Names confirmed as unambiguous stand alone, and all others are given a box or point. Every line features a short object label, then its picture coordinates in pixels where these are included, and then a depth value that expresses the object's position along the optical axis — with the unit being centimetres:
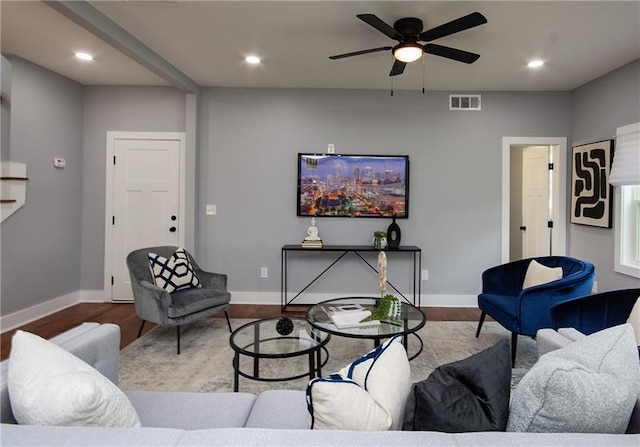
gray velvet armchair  295
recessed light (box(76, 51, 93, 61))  347
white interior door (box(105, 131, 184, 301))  447
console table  437
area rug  248
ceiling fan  244
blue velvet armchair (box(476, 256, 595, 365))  269
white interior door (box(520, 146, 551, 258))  468
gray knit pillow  91
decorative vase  425
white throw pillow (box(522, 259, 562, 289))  295
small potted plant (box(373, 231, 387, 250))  420
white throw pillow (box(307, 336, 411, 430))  93
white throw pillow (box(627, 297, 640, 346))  188
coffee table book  242
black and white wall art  374
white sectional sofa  80
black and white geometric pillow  320
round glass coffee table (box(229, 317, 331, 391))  208
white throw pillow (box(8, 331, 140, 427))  94
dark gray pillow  94
